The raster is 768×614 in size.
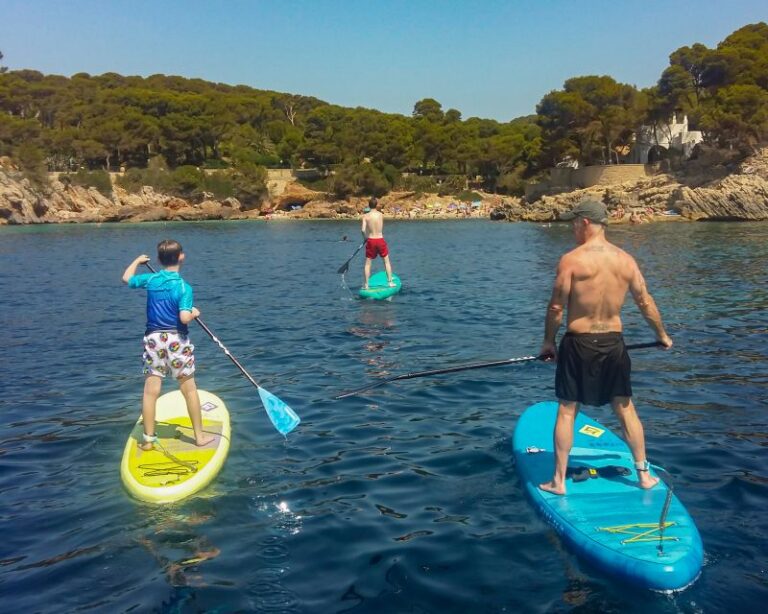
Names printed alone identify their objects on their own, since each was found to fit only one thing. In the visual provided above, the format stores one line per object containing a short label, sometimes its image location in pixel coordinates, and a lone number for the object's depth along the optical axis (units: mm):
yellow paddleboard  6018
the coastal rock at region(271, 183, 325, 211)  84562
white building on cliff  68500
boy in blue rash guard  6512
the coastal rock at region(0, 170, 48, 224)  67812
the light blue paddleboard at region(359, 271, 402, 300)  16750
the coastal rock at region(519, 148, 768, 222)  50562
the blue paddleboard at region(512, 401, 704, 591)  4523
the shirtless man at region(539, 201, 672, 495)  5207
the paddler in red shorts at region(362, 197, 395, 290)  16875
